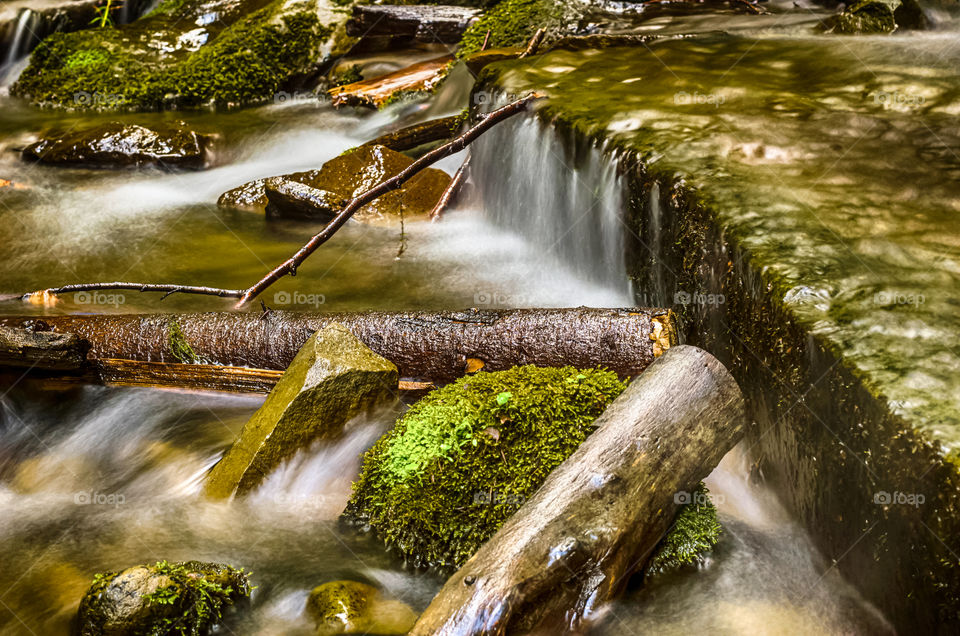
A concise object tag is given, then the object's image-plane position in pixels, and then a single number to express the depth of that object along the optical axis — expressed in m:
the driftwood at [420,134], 8.55
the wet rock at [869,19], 7.48
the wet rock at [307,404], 3.77
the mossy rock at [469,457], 3.35
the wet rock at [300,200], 7.58
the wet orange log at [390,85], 10.39
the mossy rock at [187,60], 11.96
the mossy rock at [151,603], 2.93
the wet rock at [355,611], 3.10
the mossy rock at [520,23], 9.91
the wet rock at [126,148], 9.62
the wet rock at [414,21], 11.38
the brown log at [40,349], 4.51
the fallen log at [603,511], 2.54
